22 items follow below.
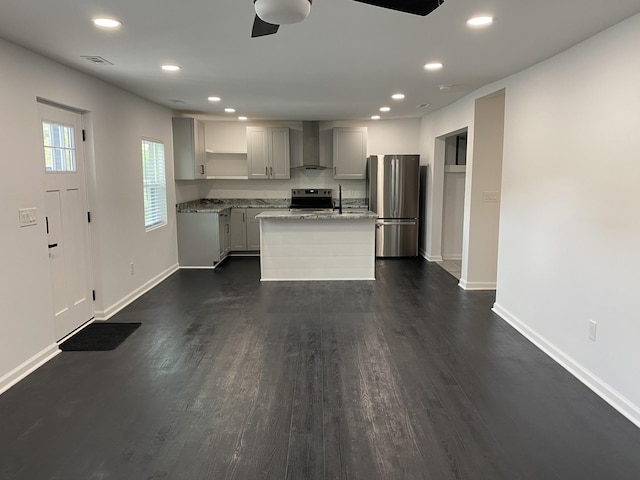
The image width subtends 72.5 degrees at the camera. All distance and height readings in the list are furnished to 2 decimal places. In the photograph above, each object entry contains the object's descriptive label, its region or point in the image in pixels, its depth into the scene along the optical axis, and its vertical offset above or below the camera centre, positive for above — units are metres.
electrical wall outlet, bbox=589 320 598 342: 3.02 -1.01
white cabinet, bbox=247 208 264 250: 7.95 -0.87
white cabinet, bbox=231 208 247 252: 7.92 -0.84
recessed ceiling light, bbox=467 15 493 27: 2.60 +0.98
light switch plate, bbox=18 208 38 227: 3.16 -0.25
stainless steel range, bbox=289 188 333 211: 8.26 -0.28
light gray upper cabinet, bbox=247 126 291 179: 7.79 +0.55
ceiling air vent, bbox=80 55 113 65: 3.46 +1.00
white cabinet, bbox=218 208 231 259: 7.22 -0.83
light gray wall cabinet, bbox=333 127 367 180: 7.88 +0.57
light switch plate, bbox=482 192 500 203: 5.39 -0.15
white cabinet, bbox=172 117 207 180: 6.82 +0.56
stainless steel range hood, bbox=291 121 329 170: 8.04 +0.72
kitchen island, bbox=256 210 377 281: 6.09 -0.90
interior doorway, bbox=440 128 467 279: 7.35 -0.25
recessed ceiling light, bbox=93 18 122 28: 2.61 +0.97
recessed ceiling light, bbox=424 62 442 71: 3.78 +1.03
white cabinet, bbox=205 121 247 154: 8.07 +0.88
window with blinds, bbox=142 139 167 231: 5.76 -0.01
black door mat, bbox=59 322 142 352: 3.70 -1.38
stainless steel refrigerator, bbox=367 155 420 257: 7.49 -0.30
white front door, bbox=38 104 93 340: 3.66 -0.31
